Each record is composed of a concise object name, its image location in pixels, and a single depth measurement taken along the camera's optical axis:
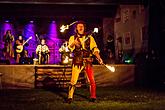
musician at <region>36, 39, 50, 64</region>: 20.61
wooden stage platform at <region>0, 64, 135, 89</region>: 14.95
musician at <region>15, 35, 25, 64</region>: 21.88
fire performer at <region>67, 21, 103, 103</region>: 10.51
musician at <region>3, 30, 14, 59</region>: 22.41
